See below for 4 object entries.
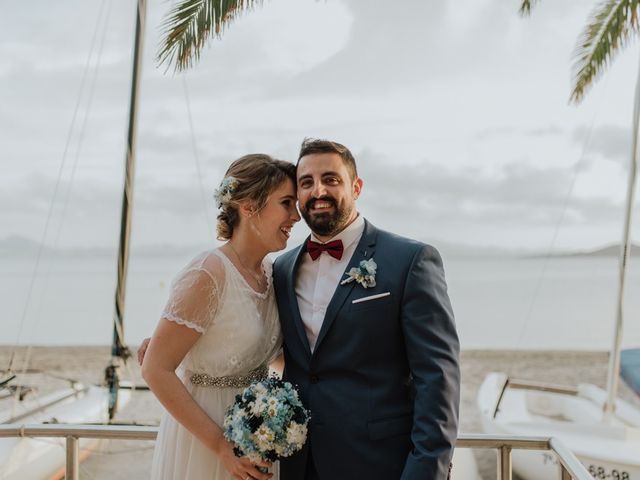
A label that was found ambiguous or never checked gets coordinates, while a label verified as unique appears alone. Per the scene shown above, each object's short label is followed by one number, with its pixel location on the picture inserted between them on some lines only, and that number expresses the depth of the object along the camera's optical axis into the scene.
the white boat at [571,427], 7.58
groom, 2.07
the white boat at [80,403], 6.75
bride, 2.16
